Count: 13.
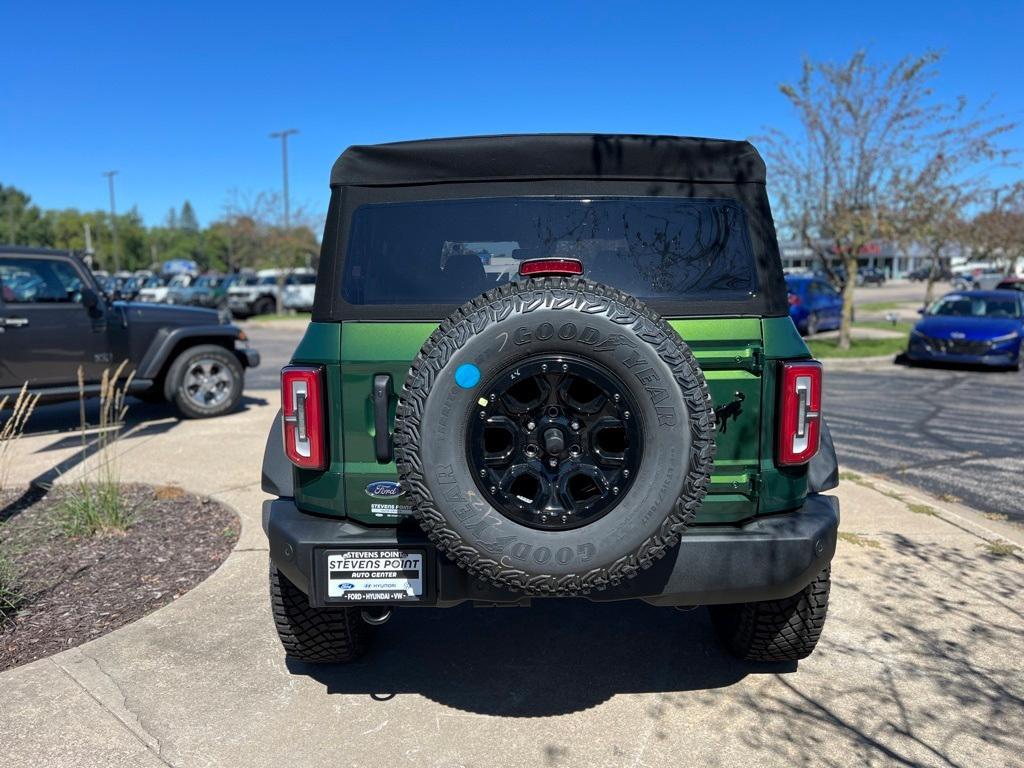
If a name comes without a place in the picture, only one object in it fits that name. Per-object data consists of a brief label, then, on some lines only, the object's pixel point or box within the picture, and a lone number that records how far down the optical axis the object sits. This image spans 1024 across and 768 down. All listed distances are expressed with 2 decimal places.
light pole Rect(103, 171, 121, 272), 59.85
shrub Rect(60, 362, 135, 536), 4.94
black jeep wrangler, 7.72
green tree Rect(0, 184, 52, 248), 69.06
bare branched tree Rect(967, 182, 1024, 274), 29.06
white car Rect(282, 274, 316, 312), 31.14
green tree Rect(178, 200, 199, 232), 152.88
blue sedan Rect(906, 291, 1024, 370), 13.08
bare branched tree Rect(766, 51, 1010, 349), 14.09
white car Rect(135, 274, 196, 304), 27.98
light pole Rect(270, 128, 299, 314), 33.47
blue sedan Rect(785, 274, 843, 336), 19.78
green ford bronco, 2.38
